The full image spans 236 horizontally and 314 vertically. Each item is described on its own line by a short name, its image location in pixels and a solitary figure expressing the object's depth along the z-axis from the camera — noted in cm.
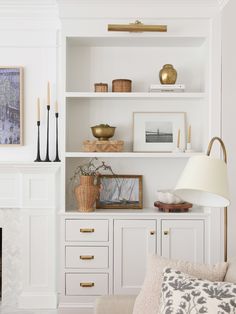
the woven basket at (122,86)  345
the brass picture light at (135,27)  325
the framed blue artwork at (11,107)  365
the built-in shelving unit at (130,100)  366
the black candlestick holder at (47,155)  358
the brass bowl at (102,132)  346
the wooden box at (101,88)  345
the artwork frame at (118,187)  364
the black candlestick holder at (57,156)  359
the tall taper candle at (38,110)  357
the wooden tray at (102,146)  340
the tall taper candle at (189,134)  357
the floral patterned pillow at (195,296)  182
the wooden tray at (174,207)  340
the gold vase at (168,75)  344
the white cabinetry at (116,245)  336
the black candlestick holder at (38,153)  358
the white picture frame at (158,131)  363
